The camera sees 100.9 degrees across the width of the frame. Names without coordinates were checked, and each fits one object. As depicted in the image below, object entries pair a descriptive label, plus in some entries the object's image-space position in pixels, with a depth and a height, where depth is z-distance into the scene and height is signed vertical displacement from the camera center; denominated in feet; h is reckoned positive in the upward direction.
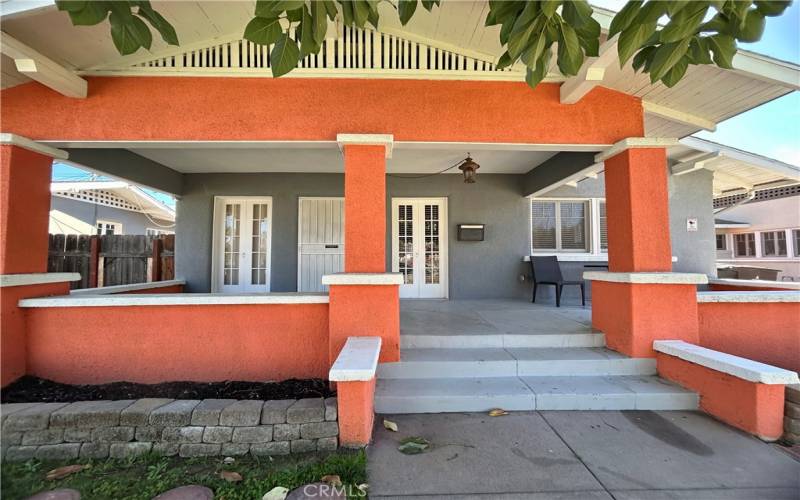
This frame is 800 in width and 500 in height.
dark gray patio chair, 19.02 -0.51
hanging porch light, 16.61 +4.77
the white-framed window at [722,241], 43.80 +2.68
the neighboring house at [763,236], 36.83 +3.17
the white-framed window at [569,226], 21.47 +2.38
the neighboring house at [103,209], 28.08 +5.58
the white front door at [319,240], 20.95 +1.46
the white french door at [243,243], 21.08 +1.30
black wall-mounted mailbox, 20.57 +1.90
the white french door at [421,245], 21.13 +1.14
